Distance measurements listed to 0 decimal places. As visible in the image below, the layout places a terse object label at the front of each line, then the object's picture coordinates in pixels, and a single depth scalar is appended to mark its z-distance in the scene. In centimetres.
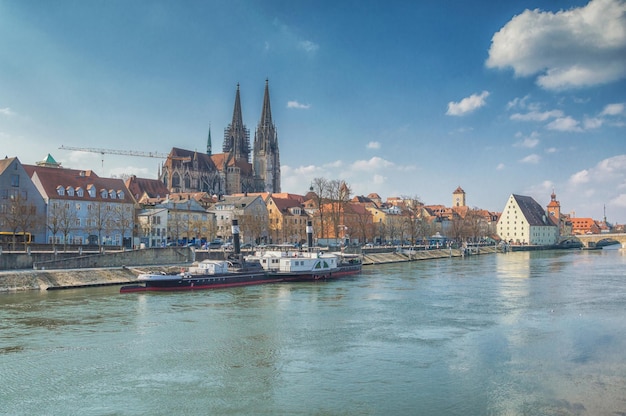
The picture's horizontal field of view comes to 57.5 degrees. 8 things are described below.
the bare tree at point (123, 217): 7152
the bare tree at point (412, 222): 10569
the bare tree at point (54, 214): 6688
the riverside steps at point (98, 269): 4291
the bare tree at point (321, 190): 8825
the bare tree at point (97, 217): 7206
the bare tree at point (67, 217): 6625
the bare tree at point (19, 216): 5647
